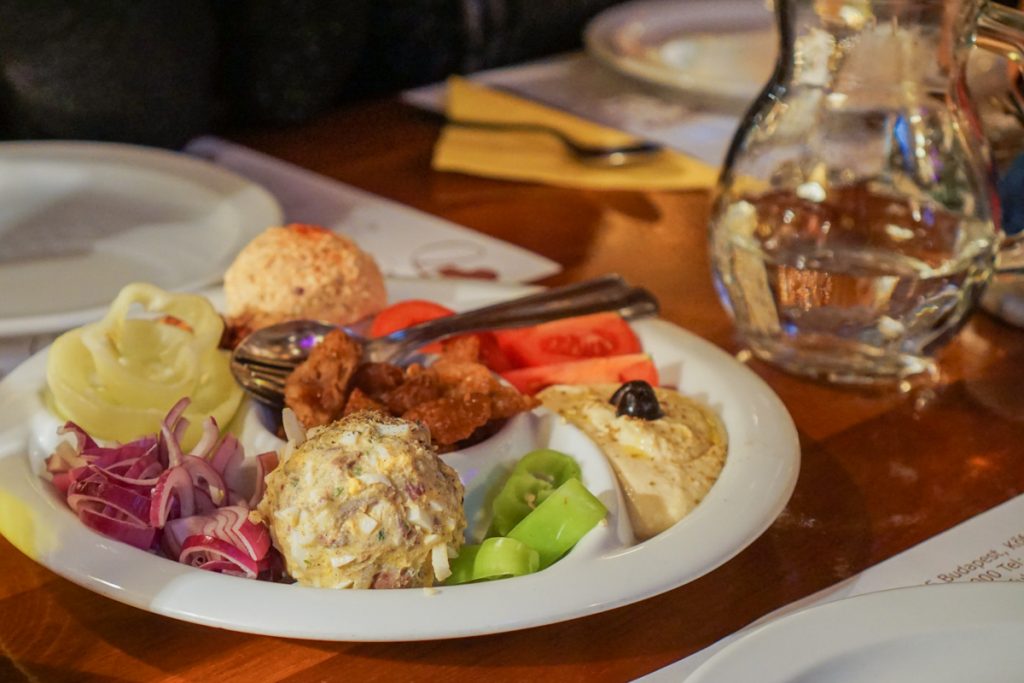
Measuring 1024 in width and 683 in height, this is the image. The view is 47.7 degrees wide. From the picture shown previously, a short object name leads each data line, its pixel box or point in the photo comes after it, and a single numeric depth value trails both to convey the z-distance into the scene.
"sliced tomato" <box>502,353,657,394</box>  0.99
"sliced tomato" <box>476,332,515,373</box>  1.02
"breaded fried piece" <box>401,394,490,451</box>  0.84
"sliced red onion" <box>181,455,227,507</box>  0.79
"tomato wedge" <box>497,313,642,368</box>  1.05
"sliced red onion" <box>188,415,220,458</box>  0.84
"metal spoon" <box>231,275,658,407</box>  0.94
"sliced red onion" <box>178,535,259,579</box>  0.73
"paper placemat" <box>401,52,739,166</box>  1.87
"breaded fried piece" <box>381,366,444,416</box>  0.88
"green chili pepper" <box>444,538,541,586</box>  0.73
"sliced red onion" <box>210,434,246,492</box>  0.82
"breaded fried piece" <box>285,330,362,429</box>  0.88
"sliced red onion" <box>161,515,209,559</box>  0.76
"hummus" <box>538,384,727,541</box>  0.83
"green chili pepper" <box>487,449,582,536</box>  0.82
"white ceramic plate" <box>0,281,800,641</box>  0.66
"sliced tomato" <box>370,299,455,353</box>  1.04
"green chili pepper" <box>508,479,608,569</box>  0.76
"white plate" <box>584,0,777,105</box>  1.91
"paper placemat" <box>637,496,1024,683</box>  0.82
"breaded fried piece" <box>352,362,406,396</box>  0.91
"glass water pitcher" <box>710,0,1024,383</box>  1.03
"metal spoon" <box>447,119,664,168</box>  1.72
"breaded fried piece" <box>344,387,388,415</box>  0.87
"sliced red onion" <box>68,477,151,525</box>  0.76
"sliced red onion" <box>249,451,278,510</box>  0.81
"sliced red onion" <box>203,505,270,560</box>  0.74
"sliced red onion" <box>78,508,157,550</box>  0.76
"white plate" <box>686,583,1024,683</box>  0.65
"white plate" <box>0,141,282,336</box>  1.31
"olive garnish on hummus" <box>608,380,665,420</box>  0.89
